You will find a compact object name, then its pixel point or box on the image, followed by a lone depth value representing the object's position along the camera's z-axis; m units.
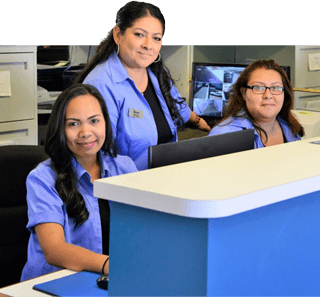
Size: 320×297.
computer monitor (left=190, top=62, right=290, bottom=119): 3.65
